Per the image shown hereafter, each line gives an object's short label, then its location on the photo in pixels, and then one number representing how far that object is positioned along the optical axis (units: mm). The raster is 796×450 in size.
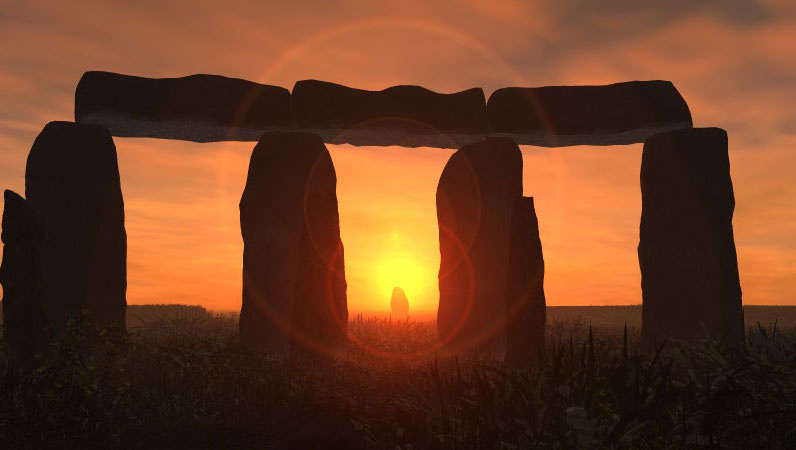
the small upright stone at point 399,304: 25656
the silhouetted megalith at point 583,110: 14305
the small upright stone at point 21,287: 9609
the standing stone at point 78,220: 12422
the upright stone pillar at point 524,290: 9812
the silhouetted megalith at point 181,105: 13742
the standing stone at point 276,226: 13586
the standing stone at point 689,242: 13000
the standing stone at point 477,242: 14133
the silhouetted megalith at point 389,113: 14289
